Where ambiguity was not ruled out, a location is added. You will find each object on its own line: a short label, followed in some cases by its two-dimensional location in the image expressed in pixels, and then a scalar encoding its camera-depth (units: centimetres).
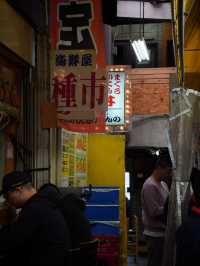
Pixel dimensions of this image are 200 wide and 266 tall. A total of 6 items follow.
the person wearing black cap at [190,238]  422
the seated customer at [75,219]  575
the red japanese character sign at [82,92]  682
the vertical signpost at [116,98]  1234
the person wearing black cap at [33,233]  471
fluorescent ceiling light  1428
